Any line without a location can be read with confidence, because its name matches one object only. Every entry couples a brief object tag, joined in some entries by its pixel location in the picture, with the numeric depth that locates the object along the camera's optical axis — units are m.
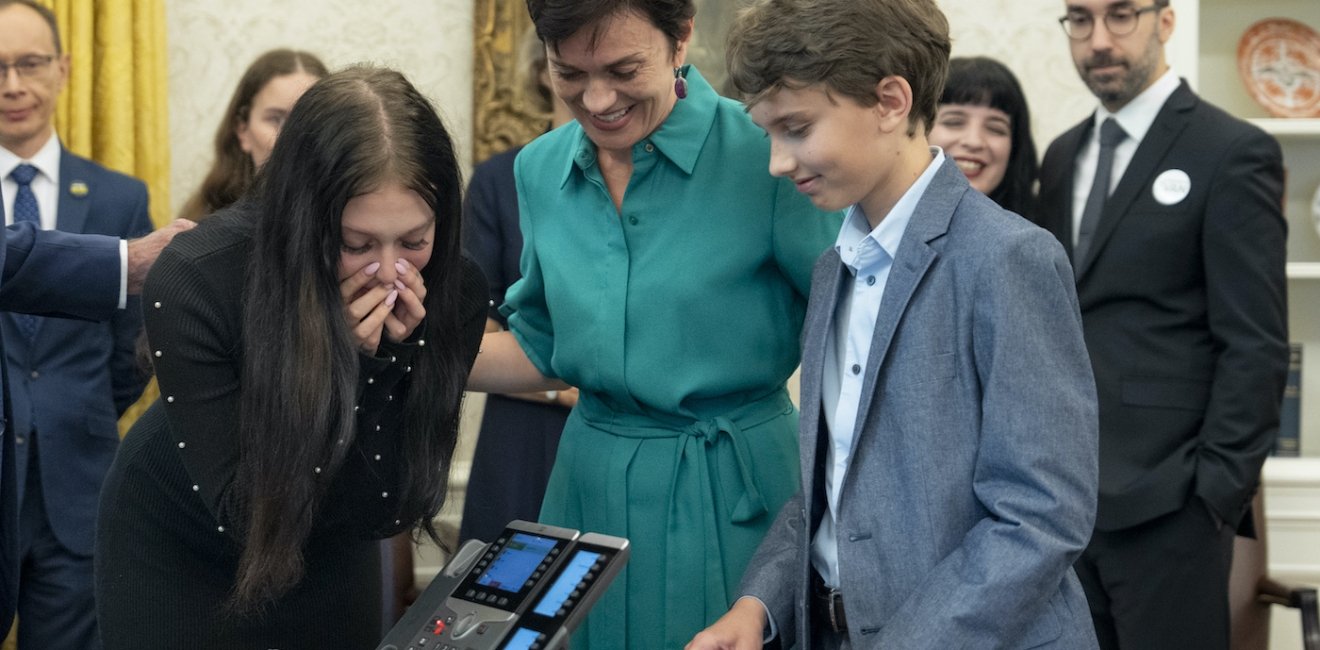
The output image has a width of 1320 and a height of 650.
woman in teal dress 1.76
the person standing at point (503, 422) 3.08
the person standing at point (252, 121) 3.29
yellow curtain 3.40
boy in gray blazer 1.38
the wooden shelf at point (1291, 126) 3.69
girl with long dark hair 1.53
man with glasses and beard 2.73
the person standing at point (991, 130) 3.21
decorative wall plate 3.84
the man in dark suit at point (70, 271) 1.97
